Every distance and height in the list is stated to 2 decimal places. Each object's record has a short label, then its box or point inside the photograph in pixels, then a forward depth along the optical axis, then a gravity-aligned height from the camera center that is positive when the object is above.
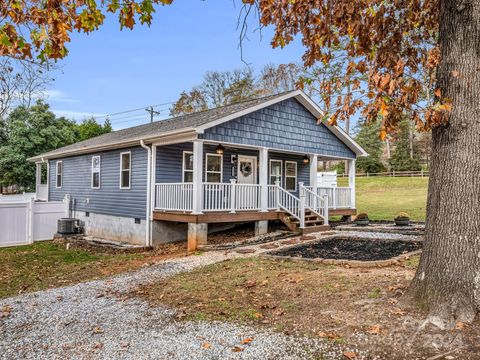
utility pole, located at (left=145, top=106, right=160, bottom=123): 38.47 +7.35
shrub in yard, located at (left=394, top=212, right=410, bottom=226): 14.26 -1.24
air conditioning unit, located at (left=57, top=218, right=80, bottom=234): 15.35 -1.68
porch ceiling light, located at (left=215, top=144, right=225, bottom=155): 12.69 +1.21
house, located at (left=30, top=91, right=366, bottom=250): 11.99 +0.43
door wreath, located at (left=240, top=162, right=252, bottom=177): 15.14 +0.67
